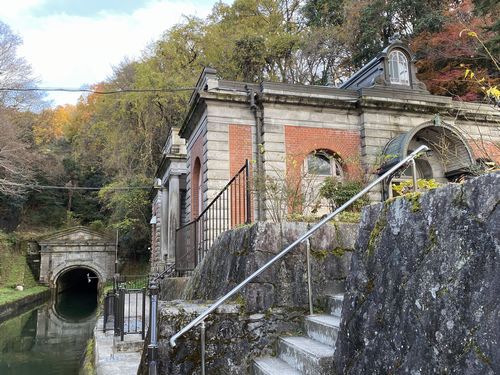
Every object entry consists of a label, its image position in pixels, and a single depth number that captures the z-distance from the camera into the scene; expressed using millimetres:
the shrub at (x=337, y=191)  10171
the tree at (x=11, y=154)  22062
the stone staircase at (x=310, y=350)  2879
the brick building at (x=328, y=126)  12281
